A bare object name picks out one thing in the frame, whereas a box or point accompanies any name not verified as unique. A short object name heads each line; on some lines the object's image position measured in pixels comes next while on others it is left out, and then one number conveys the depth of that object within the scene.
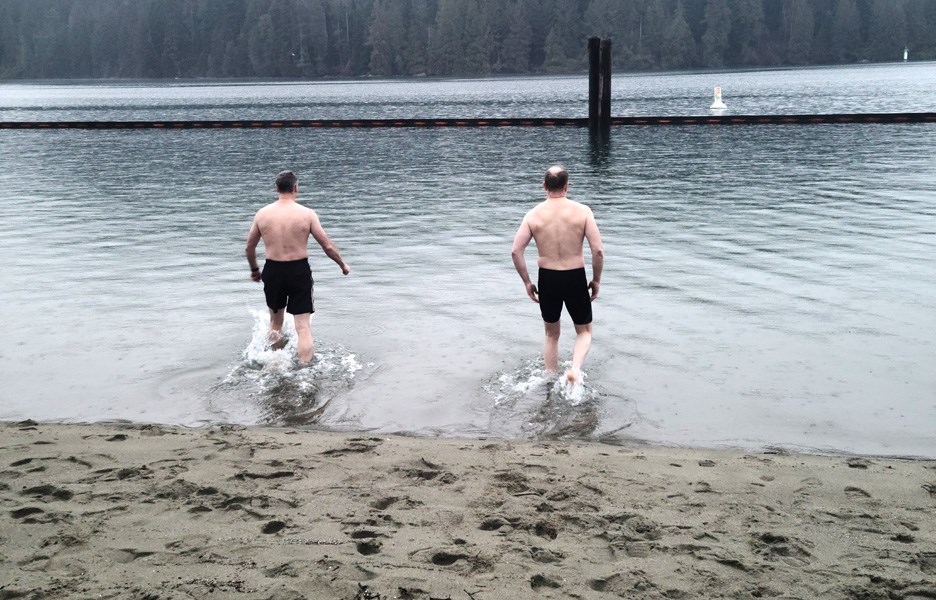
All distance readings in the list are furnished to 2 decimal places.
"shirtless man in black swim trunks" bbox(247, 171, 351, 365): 8.53
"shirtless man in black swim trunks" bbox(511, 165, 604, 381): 7.79
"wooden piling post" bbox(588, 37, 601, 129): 35.41
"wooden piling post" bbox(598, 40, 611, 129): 35.16
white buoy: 53.09
